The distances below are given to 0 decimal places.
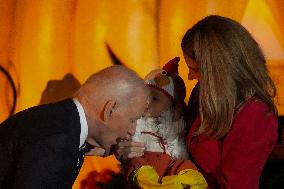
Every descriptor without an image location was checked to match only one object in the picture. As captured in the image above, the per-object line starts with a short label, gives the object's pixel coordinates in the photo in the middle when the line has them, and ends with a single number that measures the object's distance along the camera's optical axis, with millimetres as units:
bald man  3191
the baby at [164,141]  4191
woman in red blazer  4016
